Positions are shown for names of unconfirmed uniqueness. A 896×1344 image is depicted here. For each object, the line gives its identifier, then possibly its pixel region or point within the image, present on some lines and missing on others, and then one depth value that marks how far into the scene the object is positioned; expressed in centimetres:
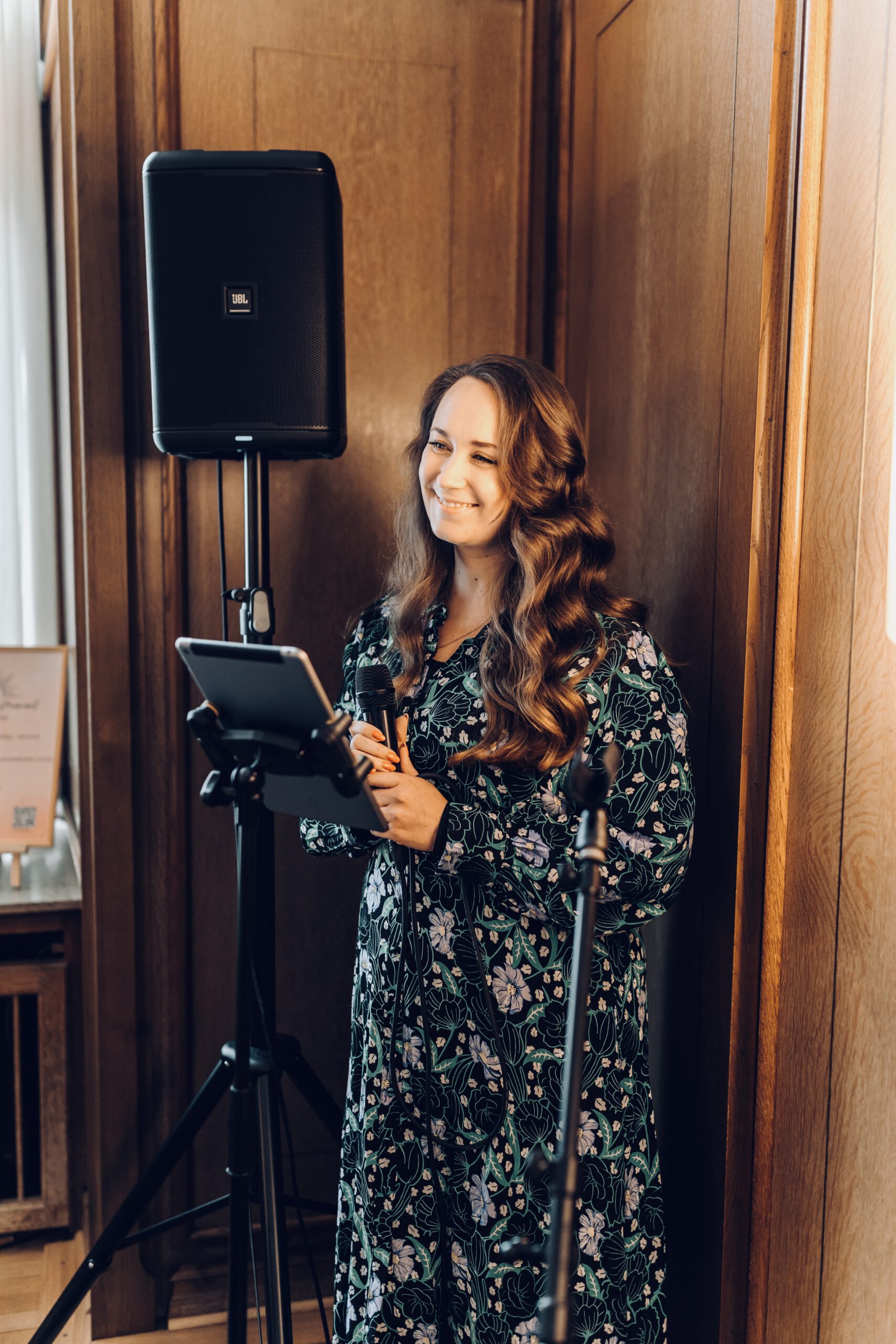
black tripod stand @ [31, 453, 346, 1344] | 123
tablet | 114
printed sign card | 236
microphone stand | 78
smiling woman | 144
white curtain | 267
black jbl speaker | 163
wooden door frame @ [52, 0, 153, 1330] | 191
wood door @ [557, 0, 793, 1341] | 146
